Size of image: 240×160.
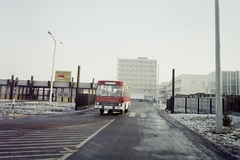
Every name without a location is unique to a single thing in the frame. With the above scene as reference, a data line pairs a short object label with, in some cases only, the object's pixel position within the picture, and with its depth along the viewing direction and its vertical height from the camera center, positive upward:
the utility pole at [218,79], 9.39 +1.13
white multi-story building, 123.12 +16.12
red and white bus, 17.75 +0.29
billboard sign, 40.34 +4.13
